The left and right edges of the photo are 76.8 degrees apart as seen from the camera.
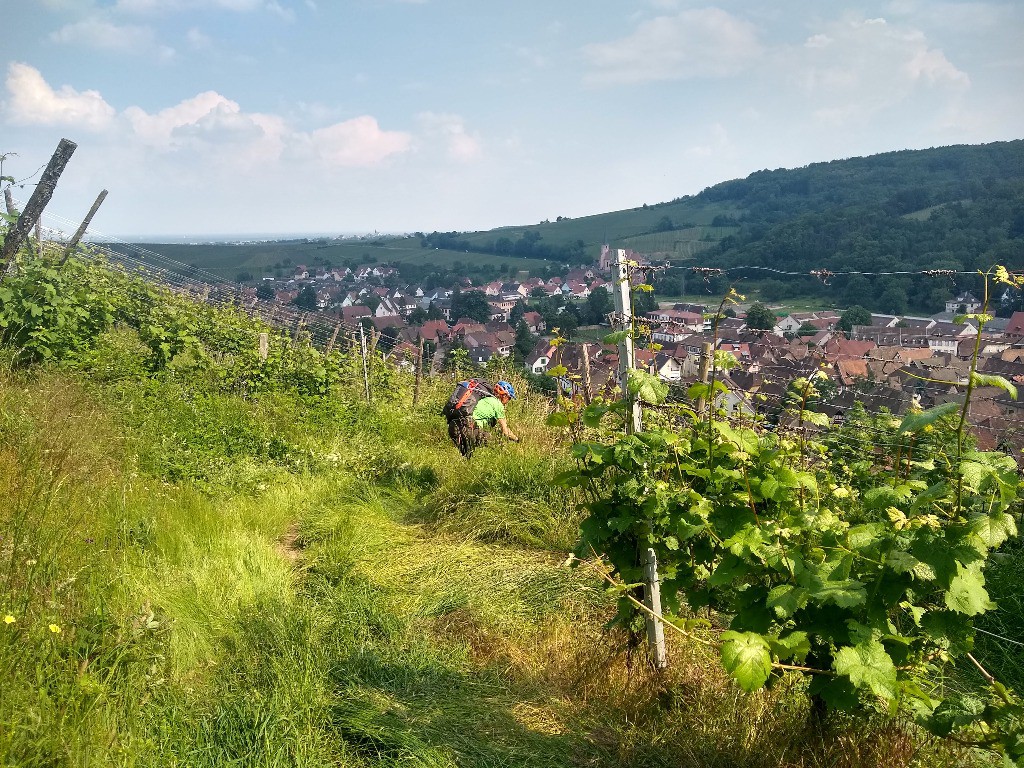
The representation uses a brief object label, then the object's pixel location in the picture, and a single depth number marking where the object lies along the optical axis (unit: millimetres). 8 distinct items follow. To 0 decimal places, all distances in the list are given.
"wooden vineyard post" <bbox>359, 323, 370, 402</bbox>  10906
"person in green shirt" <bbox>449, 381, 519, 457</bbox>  7223
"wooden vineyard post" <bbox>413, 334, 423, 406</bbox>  11186
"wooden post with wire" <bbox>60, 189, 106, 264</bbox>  9664
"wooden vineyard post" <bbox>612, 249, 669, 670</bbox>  3080
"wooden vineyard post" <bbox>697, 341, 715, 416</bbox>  4880
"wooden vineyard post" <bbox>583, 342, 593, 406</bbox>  5877
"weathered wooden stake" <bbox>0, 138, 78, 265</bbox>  6539
